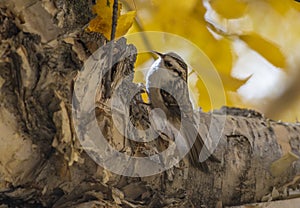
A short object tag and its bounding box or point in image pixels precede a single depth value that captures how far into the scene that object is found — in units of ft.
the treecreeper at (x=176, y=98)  10.70
